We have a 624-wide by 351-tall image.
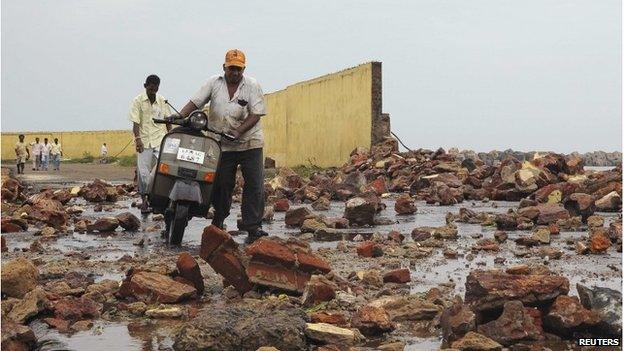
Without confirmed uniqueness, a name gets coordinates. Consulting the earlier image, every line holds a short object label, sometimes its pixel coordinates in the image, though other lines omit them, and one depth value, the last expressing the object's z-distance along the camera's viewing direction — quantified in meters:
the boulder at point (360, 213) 10.28
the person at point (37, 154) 35.84
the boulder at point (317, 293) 4.97
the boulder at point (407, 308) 4.63
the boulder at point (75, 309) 4.69
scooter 7.79
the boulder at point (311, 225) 9.30
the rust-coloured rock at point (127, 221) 9.66
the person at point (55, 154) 36.42
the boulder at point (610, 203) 11.70
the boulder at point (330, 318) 4.49
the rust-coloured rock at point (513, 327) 4.11
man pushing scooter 8.00
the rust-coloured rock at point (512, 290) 4.35
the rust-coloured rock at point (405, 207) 12.02
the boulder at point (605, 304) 4.21
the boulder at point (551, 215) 9.77
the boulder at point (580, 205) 10.12
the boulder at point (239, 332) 3.93
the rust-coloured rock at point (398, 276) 5.78
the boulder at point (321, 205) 12.95
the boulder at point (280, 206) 12.69
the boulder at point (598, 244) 7.32
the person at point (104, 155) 50.01
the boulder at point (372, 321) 4.33
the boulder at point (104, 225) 9.52
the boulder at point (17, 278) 5.05
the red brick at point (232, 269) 5.41
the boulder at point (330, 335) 4.09
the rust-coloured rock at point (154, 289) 5.08
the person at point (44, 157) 36.22
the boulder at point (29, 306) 4.55
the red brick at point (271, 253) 5.36
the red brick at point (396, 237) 8.16
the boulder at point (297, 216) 9.98
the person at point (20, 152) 30.72
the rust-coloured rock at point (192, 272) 5.41
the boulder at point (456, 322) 4.15
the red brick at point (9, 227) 9.57
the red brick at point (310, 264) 5.44
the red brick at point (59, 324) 4.47
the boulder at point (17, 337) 3.96
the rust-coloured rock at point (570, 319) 4.20
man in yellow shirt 10.73
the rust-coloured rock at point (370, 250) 7.11
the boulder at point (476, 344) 3.92
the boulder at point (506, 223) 9.55
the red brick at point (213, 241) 5.52
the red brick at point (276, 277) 5.29
